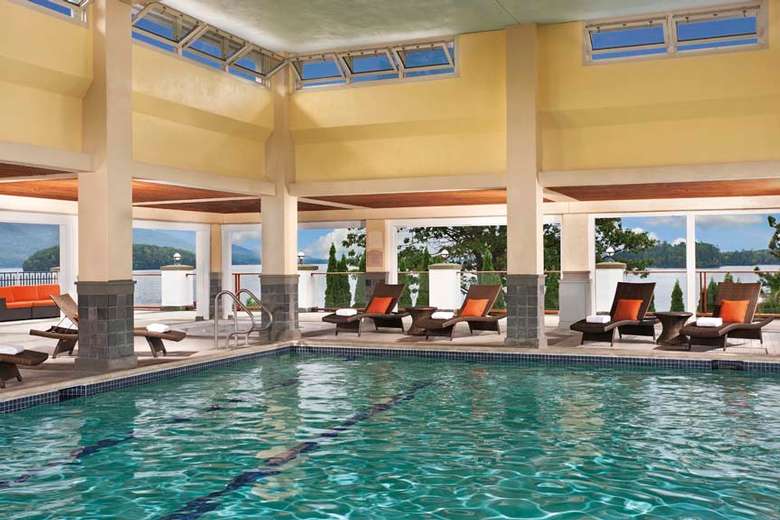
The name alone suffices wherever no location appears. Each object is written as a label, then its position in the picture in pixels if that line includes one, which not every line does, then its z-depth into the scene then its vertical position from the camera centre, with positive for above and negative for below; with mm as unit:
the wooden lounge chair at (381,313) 16141 -658
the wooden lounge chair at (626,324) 13992 -811
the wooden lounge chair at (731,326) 12609 -808
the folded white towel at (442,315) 15321 -672
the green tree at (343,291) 22531 -270
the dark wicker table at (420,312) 16906 -668
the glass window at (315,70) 15002 +4026
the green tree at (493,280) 20797 -15
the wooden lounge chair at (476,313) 15190 -670
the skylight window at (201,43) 12062 +3979
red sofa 19578 -406
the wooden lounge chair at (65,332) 12023 -716
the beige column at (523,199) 13242 +1352
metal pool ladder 13433 -763
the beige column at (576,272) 17656 +133
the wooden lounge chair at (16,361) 9430 -887
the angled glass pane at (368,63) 14641 +4029
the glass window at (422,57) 14281 +4010
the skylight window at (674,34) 12273 +3910
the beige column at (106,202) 10922 +1150
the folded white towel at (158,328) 12500 -689
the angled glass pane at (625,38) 12938 +3965
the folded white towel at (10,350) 9461 -755
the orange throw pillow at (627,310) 14555 -594
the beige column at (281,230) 15141 +1008
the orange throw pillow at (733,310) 13508 -590
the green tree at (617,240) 33250 +1585
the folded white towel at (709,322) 12828 -735
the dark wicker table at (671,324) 13938 -831
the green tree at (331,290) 22859 -239
